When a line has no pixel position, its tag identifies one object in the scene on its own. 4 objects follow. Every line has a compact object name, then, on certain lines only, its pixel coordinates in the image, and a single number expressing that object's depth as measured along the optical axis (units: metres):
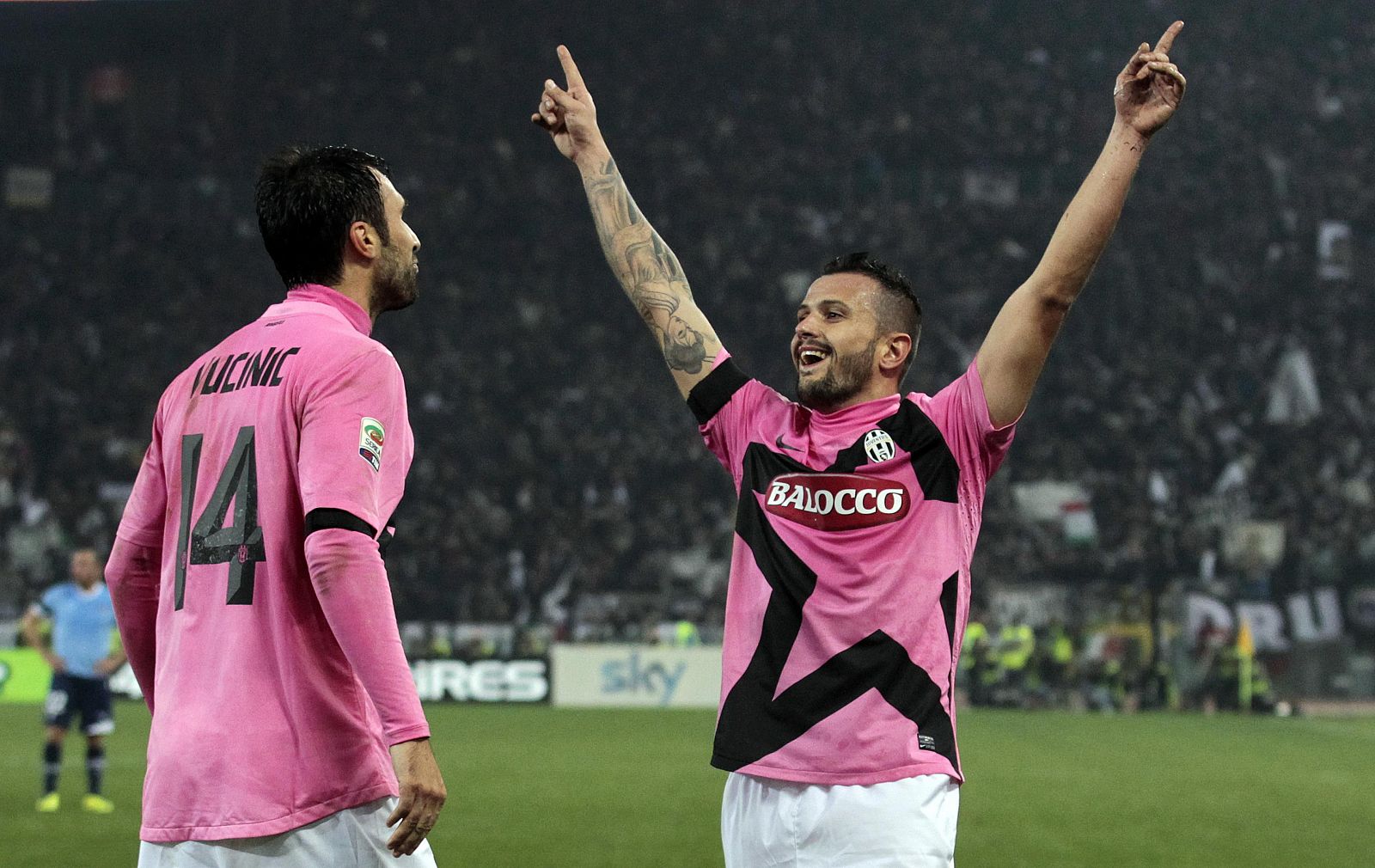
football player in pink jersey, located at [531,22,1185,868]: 6.84
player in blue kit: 24.46
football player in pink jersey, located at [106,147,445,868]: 5.47
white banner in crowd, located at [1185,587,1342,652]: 52.25
